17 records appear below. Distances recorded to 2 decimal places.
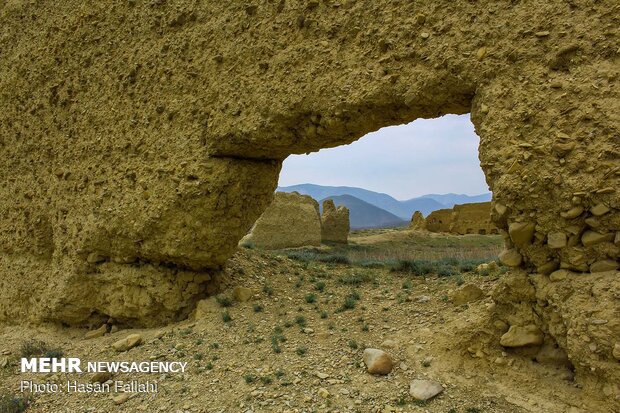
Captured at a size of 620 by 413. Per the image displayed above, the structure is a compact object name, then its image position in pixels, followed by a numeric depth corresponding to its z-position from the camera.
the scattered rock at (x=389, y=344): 3.96
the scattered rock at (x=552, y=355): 3.24
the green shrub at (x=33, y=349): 5.02
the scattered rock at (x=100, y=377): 4.32
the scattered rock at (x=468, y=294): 4.45
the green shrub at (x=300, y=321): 4.64
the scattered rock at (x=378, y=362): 3.61
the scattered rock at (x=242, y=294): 5.38
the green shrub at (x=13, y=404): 4.00
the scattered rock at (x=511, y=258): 3.45
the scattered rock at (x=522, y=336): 3.35
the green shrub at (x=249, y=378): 3.79
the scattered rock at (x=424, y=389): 3.29
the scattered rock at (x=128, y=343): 4.84
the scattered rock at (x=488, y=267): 5.31
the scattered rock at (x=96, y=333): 5.41
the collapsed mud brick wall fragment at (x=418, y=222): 24.73
